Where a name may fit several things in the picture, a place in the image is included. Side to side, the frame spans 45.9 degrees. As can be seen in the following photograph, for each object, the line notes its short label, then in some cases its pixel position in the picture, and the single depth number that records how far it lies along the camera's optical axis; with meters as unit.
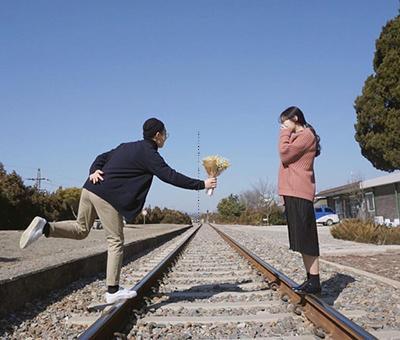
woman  4.50
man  4.42
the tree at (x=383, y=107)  20.39
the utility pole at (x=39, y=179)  74.51
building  29.61
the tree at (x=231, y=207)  82.72
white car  40.47
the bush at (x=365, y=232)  13.83
